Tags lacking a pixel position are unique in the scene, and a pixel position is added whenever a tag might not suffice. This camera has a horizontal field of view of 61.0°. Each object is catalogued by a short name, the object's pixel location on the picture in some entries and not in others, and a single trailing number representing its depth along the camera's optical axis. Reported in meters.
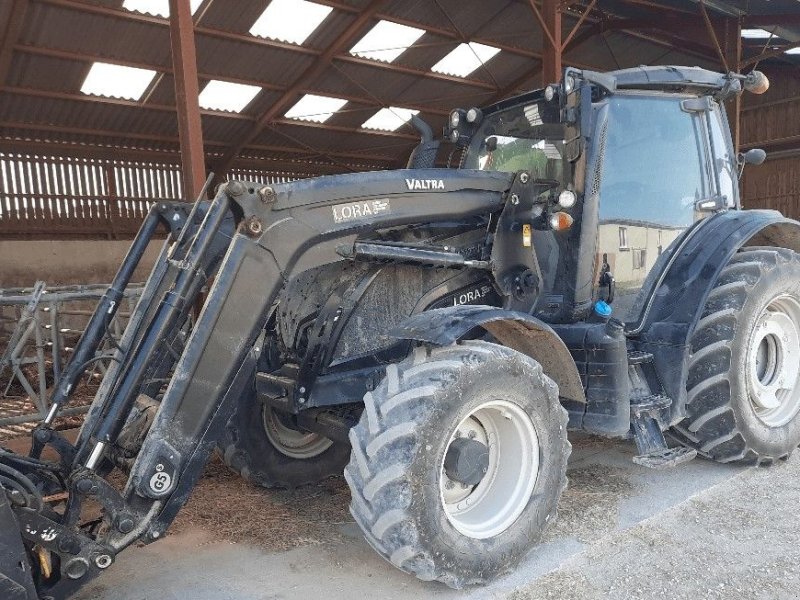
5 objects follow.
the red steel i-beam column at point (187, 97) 7.13
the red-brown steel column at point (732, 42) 14.77
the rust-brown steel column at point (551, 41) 11.53
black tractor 2.79
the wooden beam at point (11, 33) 10.83
